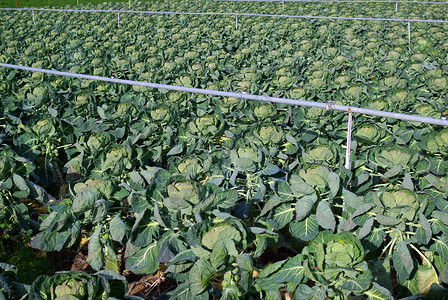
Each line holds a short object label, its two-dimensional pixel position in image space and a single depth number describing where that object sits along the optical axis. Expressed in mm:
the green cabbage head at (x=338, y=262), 2301
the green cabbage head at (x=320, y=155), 3291
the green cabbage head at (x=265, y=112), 4309
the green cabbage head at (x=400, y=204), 2619
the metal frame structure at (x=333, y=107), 2799
